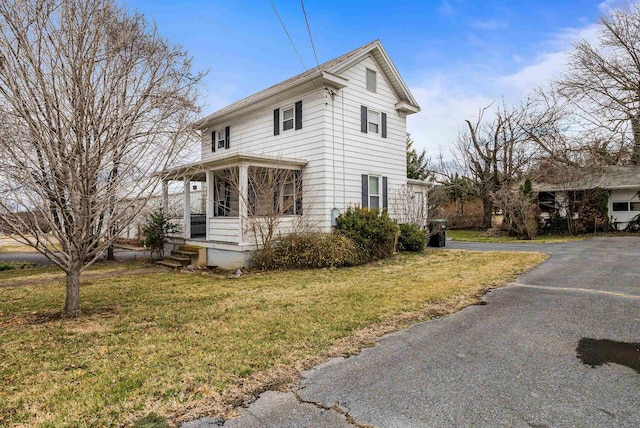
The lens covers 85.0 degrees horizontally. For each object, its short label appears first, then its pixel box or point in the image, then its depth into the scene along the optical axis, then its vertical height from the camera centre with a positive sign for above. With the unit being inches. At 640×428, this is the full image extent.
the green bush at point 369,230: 429.4 -16.5
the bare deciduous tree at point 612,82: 650.2 +261.7
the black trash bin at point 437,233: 606.9 -29.8
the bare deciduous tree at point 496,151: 960.9 +183.6
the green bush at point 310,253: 393.7 -40.5
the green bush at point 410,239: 518.6 -33.9
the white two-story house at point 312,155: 410.5 +86.6
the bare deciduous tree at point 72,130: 192.2 +53.2
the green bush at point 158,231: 493.0 -17.1
